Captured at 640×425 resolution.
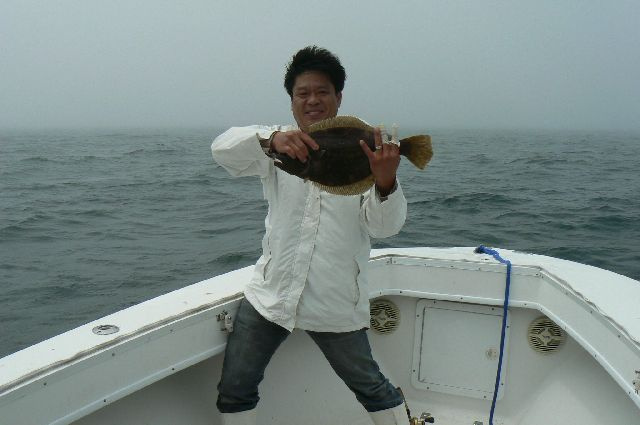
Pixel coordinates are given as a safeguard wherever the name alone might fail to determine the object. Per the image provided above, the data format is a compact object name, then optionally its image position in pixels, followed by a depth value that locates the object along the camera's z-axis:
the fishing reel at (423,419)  3.00
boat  2.55
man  2.52
